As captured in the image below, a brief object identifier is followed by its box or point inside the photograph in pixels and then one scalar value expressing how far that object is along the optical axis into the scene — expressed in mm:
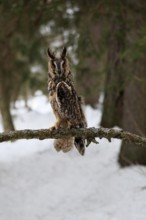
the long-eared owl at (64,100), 7395
